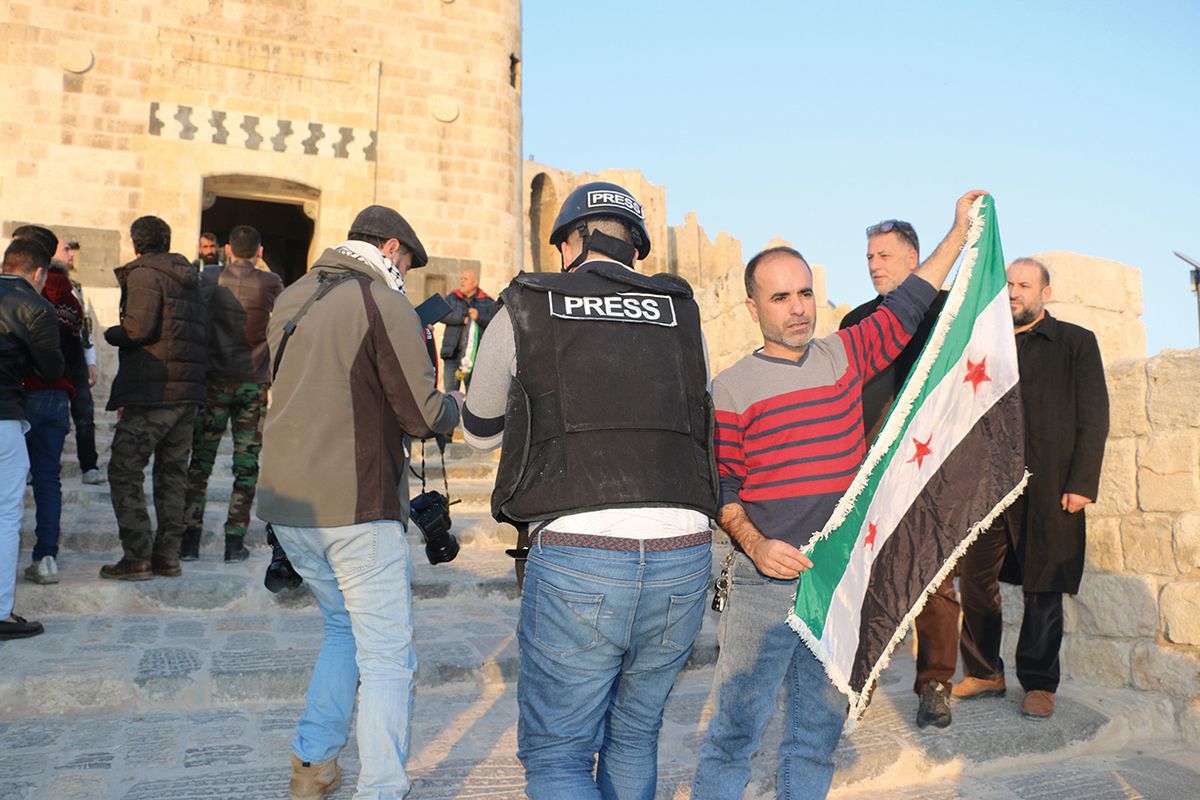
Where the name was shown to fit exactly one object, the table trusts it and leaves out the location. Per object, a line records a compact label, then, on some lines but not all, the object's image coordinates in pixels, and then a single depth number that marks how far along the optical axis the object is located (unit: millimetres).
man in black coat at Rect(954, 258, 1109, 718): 4281
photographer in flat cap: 2867
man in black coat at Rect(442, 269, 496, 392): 10211
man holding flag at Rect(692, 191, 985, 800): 2637
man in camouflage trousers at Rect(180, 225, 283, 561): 5961
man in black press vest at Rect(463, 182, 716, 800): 2152
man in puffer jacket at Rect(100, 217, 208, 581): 5418
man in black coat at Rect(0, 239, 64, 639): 4500
